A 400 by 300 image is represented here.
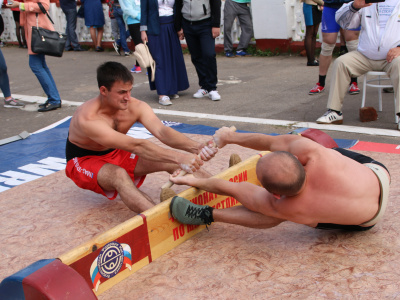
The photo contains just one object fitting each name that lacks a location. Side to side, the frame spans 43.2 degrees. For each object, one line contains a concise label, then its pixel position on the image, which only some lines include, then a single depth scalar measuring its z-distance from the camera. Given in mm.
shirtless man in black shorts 2725
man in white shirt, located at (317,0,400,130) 5430
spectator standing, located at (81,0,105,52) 12398
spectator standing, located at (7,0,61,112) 6686
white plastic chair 5626
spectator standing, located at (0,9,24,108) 7016
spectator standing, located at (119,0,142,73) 8587
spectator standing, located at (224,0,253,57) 10508
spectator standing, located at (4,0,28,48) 13297
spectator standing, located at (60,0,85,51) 12898
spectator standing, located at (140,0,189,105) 7070
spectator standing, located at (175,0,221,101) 7027
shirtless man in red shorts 3549
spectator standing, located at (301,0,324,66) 8508
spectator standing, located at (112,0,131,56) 11291
